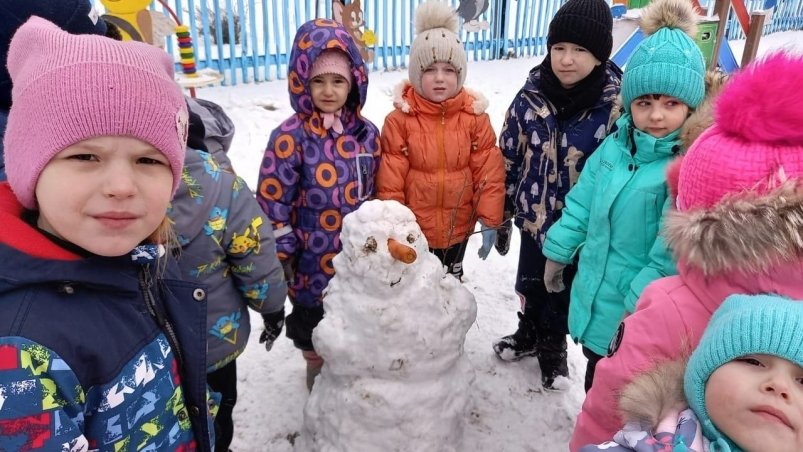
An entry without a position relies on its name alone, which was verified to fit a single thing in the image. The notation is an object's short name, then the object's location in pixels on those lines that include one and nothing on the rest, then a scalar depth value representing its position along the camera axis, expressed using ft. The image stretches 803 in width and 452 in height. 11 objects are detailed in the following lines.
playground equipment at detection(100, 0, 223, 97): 12.98
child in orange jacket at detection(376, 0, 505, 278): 8.95
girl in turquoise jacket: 6.39
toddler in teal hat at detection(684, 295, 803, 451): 3.13
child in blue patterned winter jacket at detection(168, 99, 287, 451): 5.63
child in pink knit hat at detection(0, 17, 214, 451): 3.33
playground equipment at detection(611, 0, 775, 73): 10.12
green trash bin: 10.12
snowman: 6.29
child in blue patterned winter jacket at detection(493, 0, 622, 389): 8.11
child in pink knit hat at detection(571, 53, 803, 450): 3.93
